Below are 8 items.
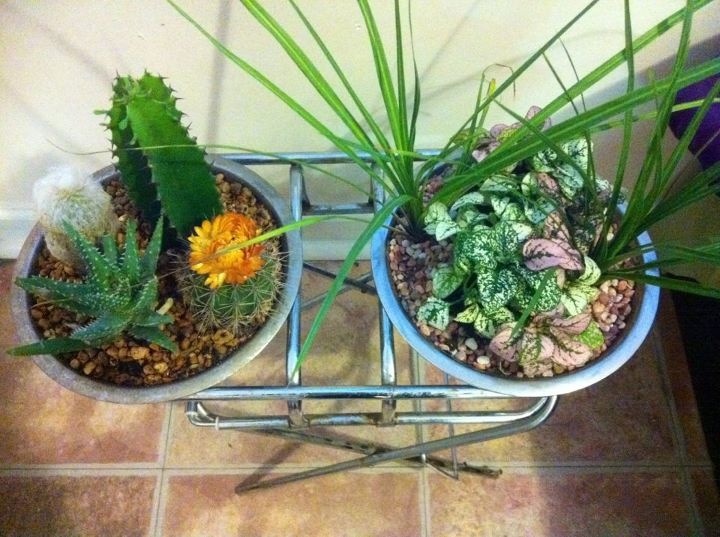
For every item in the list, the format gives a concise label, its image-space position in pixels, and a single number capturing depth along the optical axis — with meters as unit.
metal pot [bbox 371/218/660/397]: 0.67
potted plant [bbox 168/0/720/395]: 0.57
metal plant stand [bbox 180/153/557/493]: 0.70
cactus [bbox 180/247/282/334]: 0.69
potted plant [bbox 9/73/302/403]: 0.62
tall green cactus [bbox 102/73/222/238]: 0.59
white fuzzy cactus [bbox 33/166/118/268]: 0.66
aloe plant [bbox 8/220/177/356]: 0.63
